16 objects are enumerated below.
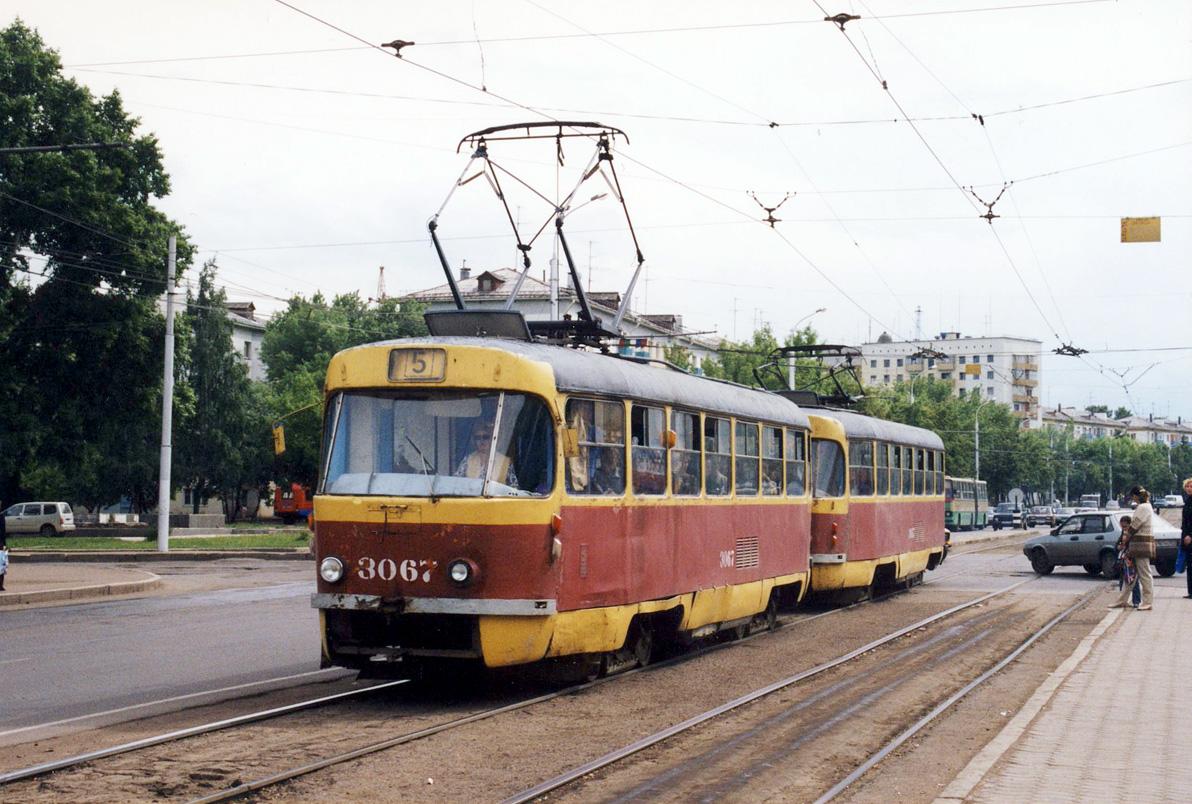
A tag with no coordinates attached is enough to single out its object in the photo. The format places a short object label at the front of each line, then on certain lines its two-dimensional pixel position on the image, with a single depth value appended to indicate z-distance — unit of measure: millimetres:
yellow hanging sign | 24531
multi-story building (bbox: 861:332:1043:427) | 163125
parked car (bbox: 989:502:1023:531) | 82812
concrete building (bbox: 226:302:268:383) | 100625
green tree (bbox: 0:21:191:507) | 41875
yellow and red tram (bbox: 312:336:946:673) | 10828
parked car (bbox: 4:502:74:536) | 60003
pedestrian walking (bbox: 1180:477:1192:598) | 20458
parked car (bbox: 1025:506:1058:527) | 82012
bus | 71812
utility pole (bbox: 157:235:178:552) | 37156
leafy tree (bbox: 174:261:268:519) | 71438
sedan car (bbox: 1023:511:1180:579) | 31703
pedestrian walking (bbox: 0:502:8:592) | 23781
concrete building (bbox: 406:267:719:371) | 86125
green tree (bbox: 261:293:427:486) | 74875
